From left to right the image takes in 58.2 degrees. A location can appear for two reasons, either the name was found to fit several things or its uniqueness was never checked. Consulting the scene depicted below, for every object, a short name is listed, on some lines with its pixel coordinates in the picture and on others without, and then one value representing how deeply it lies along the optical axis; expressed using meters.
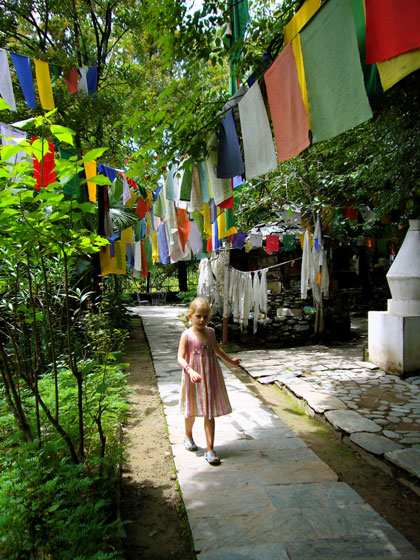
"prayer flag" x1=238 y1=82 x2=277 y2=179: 3.58
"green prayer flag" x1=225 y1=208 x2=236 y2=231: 6.05
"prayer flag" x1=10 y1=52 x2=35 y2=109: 5.41
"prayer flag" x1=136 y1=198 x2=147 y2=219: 9.11
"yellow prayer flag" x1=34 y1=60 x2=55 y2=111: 5.64
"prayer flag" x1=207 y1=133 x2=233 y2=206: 4.60
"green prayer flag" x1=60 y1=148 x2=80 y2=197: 6.18
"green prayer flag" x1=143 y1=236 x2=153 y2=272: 10.71
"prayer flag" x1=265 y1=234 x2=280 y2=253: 10.63
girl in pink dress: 3.24
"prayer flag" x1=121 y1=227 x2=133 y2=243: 9.52
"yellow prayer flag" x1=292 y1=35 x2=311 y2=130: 2.93
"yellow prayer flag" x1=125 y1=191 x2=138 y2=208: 8.62
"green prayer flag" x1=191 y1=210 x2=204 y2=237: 6.72
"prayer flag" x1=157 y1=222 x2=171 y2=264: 9.01
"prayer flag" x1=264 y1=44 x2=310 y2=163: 2.99
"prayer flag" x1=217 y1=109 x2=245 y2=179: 4.06
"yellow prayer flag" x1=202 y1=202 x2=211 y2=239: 6.19
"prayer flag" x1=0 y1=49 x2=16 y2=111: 5.22
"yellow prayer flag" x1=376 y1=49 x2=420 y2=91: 2.10
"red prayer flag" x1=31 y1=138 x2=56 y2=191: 2.37
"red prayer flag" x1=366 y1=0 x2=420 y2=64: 2.03
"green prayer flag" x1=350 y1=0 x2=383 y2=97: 2.63
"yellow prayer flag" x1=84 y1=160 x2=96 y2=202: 6.53
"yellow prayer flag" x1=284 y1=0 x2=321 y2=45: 2.83
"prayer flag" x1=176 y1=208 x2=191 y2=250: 7.64
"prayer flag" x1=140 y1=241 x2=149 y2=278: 11.26
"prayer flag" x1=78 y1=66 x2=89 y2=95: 6.97
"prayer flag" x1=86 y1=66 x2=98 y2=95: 6.95
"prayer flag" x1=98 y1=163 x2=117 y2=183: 7.53
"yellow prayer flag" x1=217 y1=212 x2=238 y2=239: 6.25
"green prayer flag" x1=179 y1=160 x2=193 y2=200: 5.17
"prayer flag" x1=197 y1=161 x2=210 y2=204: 5.16
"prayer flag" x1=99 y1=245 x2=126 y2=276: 8.88
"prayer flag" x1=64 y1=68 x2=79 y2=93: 6.64
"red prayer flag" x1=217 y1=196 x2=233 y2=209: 4.96
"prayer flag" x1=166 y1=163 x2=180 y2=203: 6.27
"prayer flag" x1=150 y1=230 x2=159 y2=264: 9.84
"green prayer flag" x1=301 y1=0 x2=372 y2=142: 2.42
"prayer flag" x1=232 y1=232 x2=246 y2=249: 10.20
